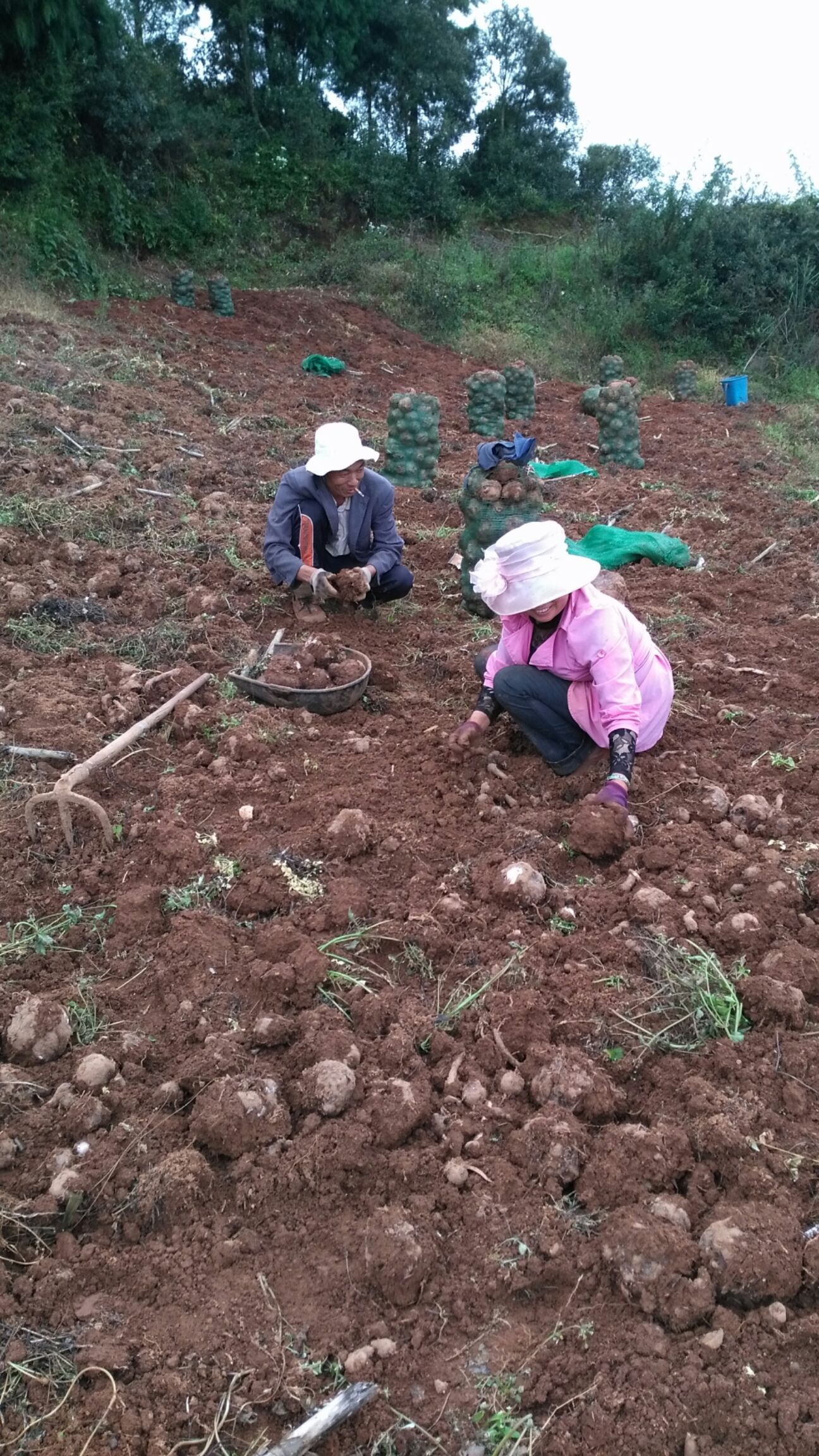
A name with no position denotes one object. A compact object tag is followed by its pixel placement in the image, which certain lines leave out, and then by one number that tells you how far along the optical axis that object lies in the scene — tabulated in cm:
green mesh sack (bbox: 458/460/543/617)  476
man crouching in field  422
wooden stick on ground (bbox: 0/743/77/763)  338
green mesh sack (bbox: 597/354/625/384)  1237
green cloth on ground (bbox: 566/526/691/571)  601
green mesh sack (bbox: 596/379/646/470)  843
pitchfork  291
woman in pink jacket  300
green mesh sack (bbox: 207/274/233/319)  1395
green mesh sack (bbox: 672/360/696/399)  1284
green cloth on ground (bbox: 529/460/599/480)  821
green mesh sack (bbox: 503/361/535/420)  1048
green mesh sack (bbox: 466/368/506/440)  925
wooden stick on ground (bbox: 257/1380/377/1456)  156
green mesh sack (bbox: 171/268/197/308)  1401
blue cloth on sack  465
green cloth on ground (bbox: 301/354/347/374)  1210
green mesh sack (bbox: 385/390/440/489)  737
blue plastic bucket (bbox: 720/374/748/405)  1220
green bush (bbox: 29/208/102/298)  1336
